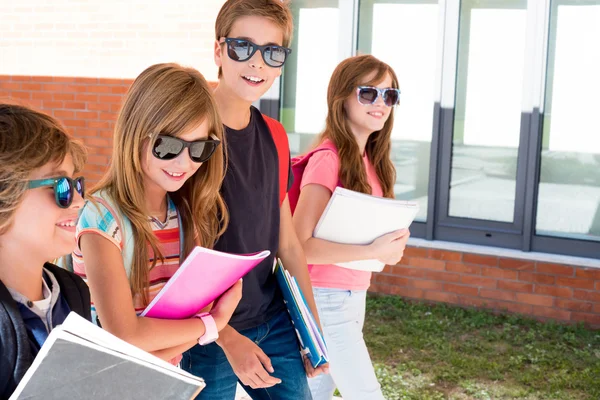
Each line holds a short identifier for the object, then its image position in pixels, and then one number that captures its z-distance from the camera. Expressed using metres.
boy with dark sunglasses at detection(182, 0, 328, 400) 2.21
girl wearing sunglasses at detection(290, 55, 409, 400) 2.71
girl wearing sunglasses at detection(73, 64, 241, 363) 1.72
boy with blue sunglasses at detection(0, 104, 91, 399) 1.43
